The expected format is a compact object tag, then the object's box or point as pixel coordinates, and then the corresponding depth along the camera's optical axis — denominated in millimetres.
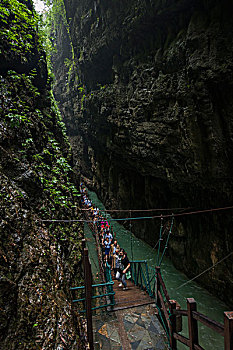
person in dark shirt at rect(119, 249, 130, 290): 5918
